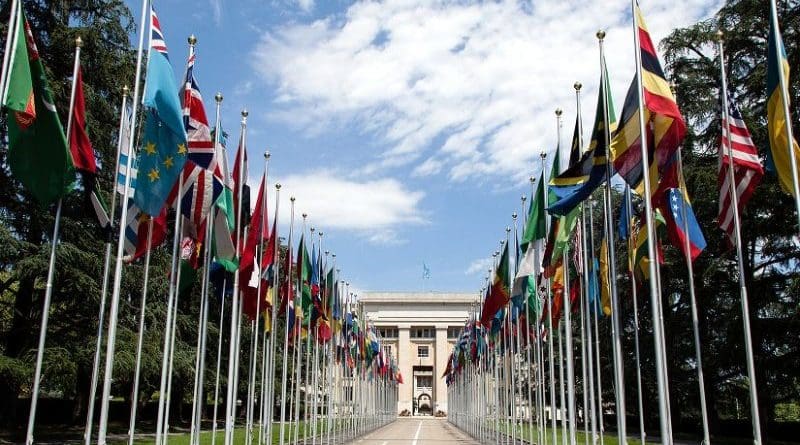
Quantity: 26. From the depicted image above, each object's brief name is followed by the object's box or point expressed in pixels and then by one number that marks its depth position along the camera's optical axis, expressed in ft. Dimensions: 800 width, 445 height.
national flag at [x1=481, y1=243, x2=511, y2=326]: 79.08
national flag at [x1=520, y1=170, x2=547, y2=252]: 62.39
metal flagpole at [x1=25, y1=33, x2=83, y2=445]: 37.50
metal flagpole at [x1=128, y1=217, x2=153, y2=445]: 43.42
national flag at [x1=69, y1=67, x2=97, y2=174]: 40.86
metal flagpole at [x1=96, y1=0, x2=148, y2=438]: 38.73
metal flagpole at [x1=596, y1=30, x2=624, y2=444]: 43.24
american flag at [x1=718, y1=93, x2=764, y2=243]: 42.55
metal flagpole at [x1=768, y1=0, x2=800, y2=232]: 35.86
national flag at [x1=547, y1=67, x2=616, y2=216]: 44.65
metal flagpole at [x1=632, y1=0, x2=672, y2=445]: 33.52
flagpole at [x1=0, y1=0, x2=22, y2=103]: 33.65
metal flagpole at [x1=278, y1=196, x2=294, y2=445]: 73.80
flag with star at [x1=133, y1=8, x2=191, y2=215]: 41.78
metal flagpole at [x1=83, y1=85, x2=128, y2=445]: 39.29
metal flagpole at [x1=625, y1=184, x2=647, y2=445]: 51.08
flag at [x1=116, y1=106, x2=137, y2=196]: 44.57
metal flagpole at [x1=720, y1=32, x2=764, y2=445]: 39.22
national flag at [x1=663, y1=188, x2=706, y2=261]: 46.96
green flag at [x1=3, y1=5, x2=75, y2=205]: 36.52
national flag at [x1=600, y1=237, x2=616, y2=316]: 64.40
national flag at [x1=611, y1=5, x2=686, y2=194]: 38.86
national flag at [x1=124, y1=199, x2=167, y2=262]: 48.32
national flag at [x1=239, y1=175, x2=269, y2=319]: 58.13
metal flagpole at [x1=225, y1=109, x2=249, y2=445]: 53.93
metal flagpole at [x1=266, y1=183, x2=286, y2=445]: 72.51
